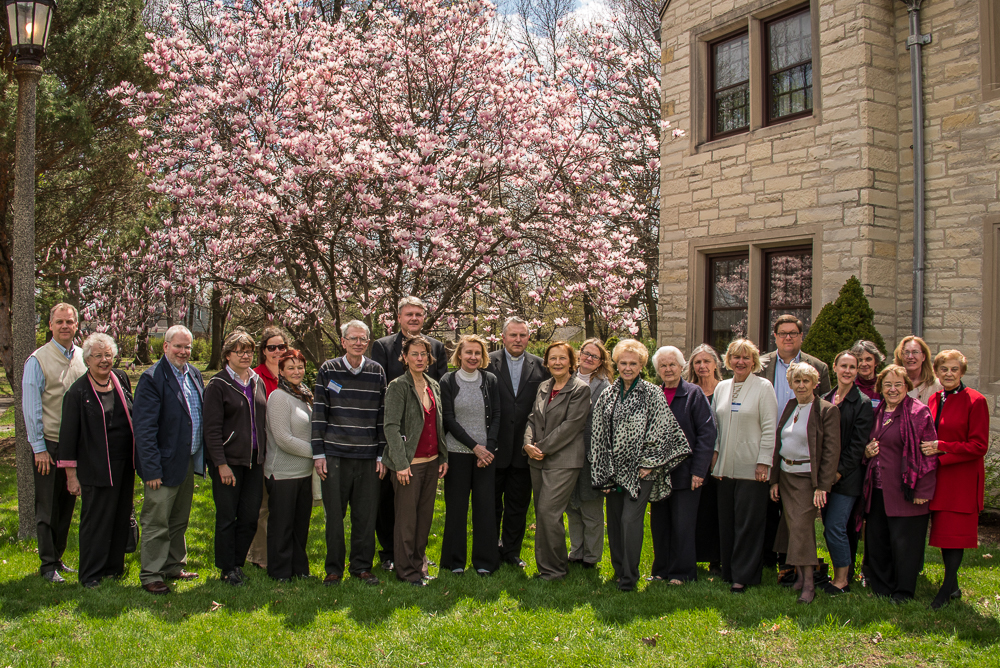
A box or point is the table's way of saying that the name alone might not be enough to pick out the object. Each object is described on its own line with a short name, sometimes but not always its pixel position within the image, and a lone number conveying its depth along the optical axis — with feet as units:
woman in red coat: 15.15
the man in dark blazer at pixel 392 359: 18.54
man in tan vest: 16.75
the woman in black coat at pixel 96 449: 16.15
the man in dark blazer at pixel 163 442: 16.05
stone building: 23.53
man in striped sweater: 16.87
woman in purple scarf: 15.46
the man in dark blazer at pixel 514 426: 18.44
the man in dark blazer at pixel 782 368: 17.88
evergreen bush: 23.82
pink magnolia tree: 28.02
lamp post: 18.97
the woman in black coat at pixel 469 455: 17.72
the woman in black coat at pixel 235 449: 16.44
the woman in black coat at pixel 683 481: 16.99
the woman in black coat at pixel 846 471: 16.20
